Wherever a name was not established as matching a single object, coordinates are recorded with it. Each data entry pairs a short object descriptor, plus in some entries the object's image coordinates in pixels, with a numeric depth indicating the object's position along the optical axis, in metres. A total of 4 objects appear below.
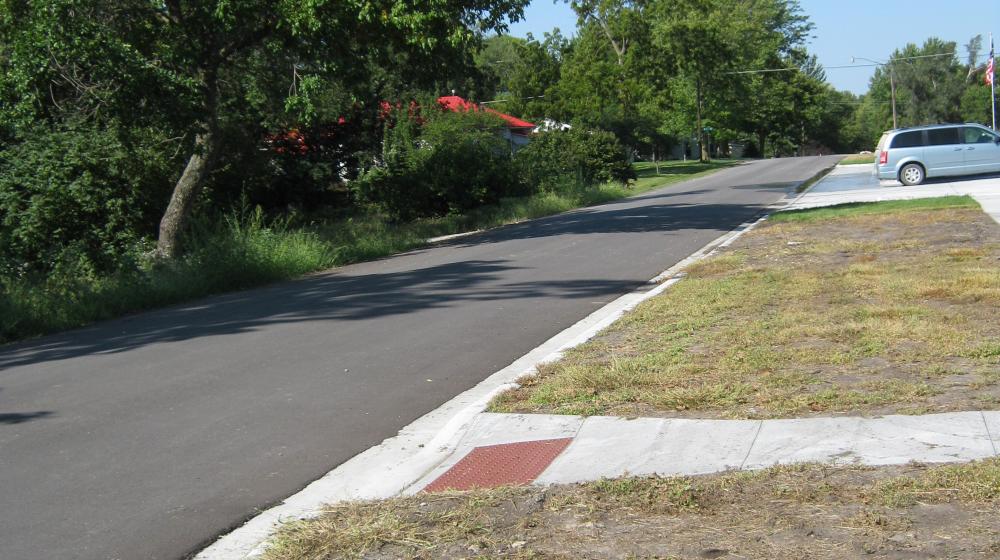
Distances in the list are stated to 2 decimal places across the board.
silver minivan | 28.61
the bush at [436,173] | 29.50
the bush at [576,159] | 36.22
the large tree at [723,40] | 61.62
